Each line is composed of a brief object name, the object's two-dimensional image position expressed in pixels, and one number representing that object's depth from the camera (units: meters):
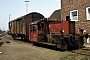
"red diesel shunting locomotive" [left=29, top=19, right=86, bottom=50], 7.40
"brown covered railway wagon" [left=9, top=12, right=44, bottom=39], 12.15
